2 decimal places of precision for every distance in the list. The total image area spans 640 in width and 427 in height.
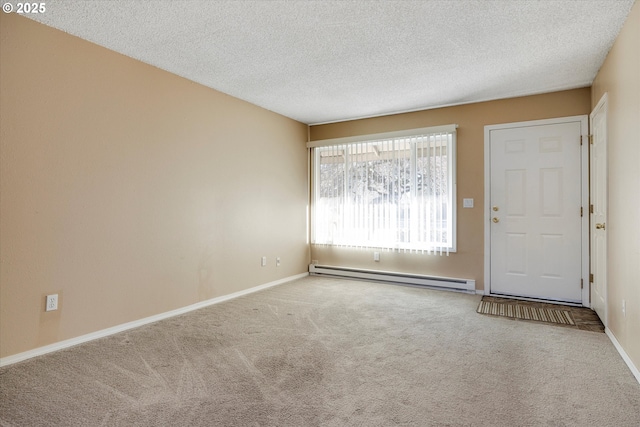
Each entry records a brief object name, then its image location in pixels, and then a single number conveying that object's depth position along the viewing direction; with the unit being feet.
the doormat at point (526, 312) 11.41
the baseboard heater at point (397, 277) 14.93
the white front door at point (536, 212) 13.14
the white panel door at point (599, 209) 10.50
